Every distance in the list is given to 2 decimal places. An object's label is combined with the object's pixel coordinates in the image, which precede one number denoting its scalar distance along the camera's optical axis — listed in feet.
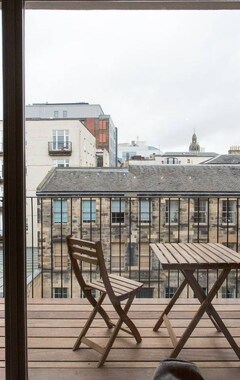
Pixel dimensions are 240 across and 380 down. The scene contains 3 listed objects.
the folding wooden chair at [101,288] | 7.54
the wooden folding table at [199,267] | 7.41
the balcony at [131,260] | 8.41
